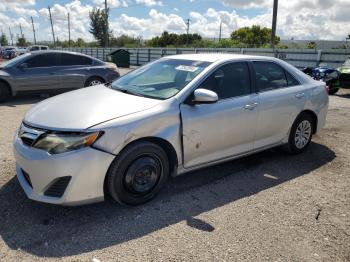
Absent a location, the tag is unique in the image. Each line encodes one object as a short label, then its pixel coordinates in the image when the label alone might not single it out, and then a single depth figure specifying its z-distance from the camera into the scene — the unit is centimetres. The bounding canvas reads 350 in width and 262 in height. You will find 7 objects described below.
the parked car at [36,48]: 3625
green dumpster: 2758
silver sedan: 321
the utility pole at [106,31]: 4207
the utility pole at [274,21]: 2303
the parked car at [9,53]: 3944
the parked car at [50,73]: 964
